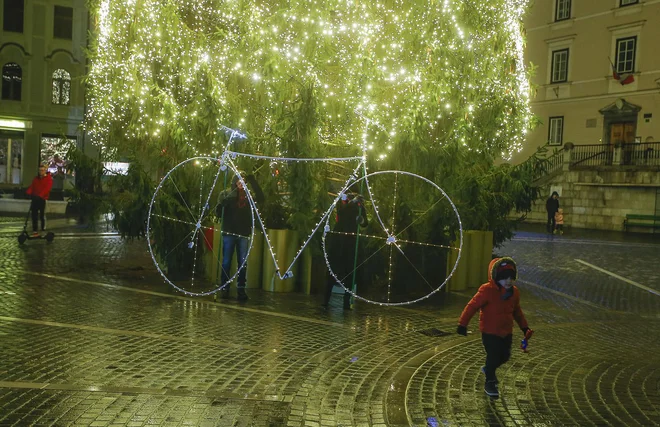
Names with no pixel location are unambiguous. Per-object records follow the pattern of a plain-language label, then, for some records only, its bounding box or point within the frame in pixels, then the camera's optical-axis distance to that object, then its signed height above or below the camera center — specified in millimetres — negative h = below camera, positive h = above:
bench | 33125 -544
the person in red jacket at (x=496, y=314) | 6520 -1074
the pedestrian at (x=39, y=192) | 18186 -286
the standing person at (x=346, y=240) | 10750 -694
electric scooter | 17125 -1431
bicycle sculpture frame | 11172 -423
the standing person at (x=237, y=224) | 11211 -553
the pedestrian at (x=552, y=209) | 31156 -136
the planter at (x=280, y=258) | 11969 -1146
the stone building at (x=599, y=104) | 35000 +6086
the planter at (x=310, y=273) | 12078 -1402
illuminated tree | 12320 +2280
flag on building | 38062 +7425
